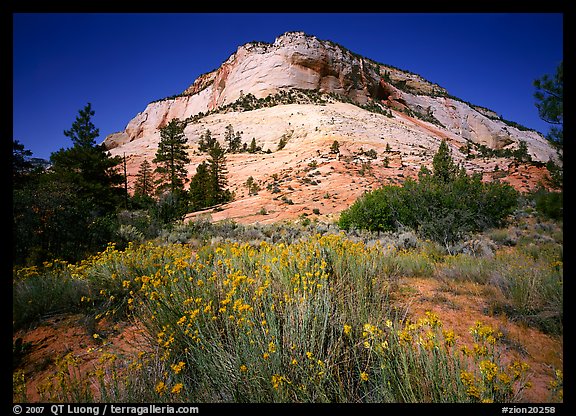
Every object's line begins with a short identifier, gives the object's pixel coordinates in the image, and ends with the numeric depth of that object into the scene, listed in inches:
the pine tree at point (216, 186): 961.2
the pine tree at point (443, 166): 631.2
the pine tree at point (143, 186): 1198.0
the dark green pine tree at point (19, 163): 466.0
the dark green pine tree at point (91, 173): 695.1
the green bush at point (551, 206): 335.4
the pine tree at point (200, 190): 948.6
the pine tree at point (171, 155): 1070.4
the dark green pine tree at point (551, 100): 214.0
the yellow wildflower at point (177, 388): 55.8
